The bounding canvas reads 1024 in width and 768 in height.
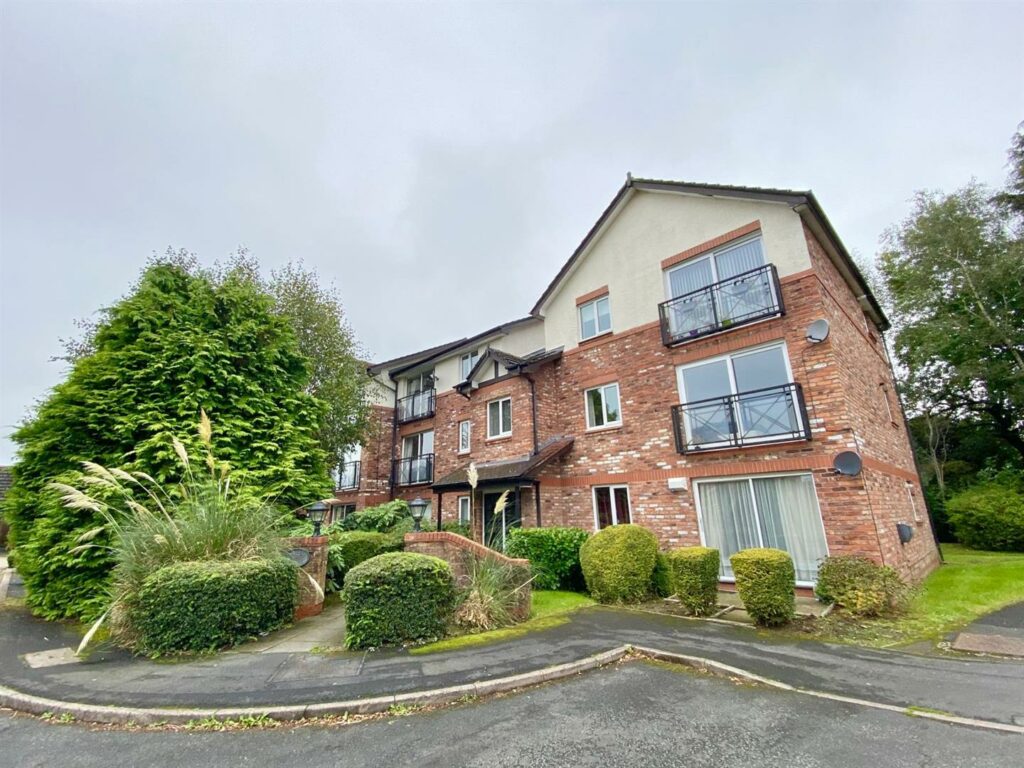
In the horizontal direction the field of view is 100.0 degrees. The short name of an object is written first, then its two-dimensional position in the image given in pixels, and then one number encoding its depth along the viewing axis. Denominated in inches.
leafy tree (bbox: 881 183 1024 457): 740.0
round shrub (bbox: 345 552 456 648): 227.3
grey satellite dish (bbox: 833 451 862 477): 324.2
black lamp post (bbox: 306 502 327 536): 308.9
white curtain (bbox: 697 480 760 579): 378.6
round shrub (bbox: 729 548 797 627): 266.4
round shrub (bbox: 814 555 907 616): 282.3
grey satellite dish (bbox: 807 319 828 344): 357.1
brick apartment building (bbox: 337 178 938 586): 357.1
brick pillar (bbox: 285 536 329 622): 291.6
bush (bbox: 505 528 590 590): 399.9
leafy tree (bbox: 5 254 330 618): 301.4
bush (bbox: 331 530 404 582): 375.6
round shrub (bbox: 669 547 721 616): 302.7
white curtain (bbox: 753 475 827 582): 343.6
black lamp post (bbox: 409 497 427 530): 303.2
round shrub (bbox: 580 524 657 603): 347.3
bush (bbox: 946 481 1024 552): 581.0
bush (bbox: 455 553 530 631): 261.6
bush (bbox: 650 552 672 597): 363.6
